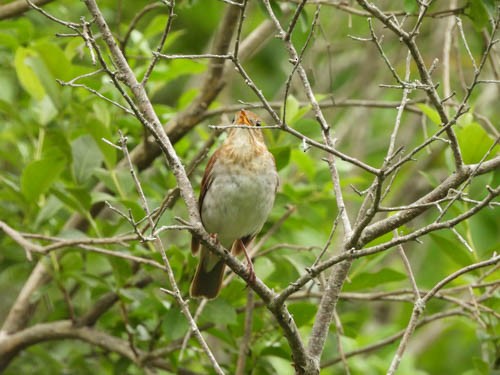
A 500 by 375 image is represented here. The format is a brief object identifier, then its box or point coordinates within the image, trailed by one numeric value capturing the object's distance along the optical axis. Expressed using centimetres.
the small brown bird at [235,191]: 986
